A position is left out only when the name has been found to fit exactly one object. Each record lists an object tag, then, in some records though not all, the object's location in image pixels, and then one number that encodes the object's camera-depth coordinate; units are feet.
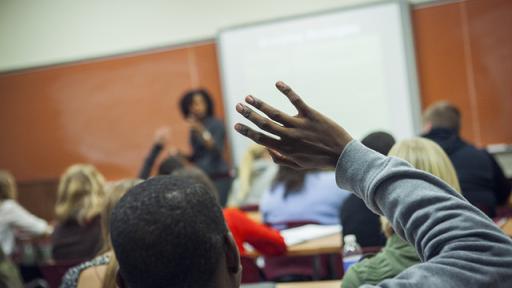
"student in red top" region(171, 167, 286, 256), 9.93
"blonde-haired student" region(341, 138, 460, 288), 6.51
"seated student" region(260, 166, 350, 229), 11.78
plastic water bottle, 8.46
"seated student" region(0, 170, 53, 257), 14.57
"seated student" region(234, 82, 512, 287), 2.64
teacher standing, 18.28
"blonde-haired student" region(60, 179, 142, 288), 7.38
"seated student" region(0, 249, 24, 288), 10.55
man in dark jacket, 11.74
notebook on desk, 10.75
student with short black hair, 3.19
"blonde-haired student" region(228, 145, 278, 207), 15.23
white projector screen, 17.31
